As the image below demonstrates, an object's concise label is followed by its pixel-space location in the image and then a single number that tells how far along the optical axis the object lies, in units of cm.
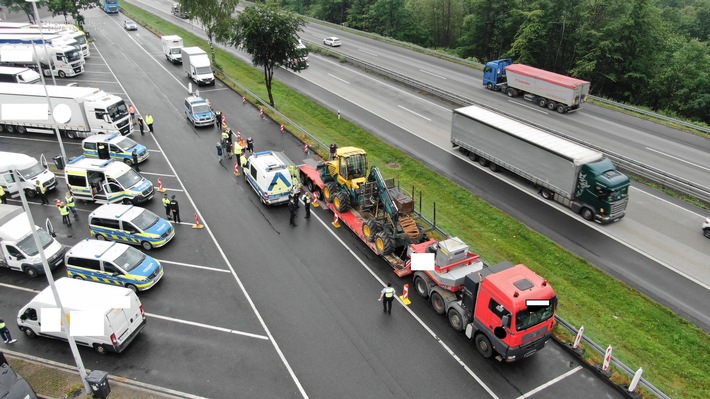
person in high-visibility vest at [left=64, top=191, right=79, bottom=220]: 2516
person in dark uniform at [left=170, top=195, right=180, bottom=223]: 2445
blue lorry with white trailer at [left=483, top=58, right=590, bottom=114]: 3944
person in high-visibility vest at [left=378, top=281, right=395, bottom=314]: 1800
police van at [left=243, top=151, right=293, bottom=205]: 2575
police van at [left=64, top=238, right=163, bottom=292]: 1947
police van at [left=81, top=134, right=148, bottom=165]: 3062
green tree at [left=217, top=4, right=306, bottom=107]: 3809
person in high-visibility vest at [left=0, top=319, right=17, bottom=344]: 1726
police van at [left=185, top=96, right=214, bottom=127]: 3727
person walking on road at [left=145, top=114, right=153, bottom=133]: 3594
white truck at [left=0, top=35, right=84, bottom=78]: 4978
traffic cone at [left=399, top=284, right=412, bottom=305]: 1911
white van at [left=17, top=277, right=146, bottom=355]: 1625
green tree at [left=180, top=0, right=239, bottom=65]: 5009
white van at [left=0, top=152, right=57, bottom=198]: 2708
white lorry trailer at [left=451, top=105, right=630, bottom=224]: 2453
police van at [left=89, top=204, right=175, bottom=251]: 2247
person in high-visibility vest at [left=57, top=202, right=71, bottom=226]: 2434
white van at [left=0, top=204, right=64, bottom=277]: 2064
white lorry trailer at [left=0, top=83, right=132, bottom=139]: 3412
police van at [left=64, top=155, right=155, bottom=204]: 2600
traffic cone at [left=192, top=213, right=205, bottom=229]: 2464
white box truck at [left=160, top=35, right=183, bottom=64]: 5603
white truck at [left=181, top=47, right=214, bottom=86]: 4747
